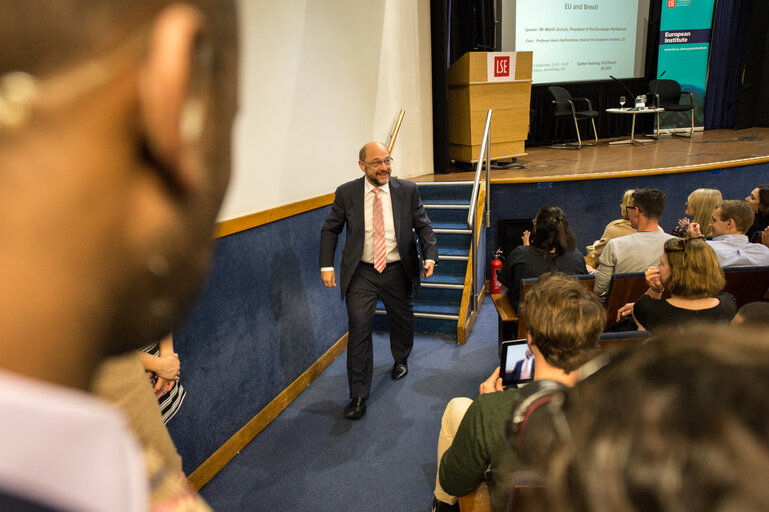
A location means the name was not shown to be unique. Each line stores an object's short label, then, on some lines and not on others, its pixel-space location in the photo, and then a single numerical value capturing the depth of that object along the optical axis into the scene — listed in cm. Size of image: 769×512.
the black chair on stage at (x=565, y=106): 812
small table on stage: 769
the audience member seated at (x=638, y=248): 312
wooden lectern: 598
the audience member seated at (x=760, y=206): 440
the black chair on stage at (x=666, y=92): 891
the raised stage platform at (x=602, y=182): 571
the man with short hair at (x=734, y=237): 312
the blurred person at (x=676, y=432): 28
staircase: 433
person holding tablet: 153
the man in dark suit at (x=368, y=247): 324
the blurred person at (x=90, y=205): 23
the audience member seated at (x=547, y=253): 325
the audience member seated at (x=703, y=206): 397
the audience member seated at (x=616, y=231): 391
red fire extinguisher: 486
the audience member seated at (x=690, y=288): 222
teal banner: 934
